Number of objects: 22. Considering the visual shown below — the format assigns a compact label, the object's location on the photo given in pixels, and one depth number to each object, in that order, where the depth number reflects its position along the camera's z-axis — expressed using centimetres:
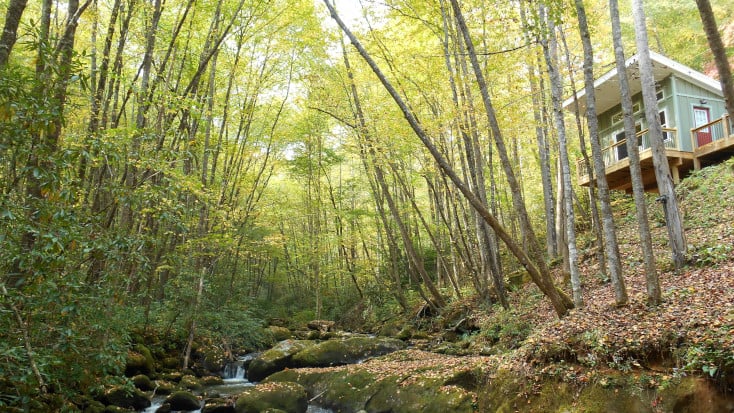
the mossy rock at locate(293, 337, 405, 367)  1048
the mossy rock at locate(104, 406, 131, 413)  662
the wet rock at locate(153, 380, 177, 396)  841
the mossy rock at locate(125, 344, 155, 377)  873
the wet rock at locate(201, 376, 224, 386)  974
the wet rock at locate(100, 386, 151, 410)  724
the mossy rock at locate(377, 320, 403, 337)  1477
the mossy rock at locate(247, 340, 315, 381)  1031
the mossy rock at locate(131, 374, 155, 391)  832
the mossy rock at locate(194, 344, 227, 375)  1091
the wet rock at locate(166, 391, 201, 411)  763
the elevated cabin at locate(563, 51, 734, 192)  1287
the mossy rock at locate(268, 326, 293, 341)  1509
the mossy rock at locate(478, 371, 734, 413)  394
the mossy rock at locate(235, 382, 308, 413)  738
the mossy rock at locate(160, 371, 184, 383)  930
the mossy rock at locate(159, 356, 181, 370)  1003
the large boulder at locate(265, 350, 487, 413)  612
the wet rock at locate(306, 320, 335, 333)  1774
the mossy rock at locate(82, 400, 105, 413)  629
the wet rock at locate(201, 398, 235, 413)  744
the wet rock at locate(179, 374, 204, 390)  912
